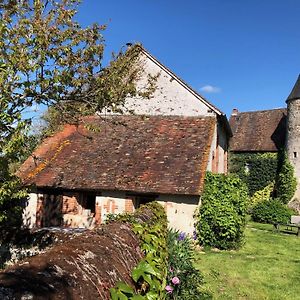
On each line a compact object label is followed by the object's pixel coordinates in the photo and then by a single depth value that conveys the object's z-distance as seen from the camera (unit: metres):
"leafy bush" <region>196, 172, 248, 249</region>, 14.66
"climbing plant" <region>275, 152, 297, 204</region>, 30.56
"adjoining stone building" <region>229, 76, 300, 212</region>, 30.45
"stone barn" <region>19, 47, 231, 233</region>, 14.70
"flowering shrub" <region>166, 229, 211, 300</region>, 6.40
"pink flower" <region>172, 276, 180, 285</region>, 5.63
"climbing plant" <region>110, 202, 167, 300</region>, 3.23
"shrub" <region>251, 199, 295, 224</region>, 26.02
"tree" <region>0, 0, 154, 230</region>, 7.20
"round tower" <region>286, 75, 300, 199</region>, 30.27
